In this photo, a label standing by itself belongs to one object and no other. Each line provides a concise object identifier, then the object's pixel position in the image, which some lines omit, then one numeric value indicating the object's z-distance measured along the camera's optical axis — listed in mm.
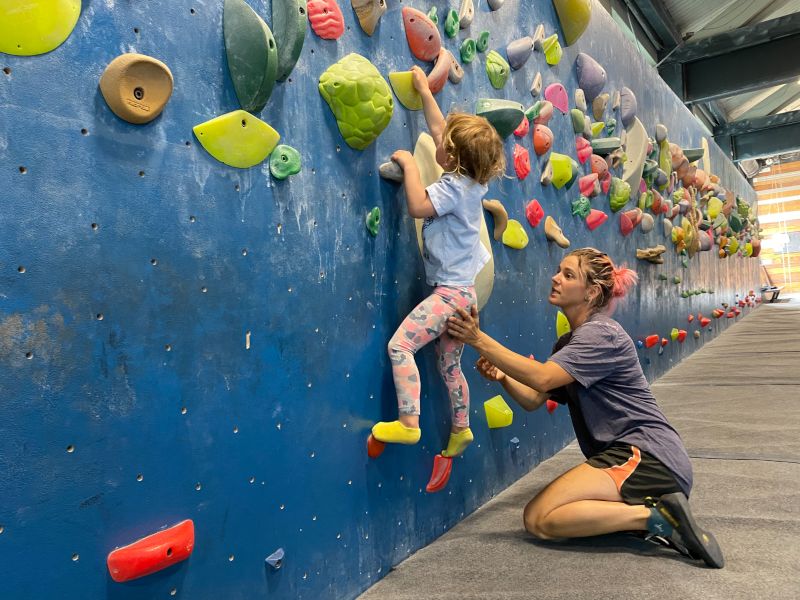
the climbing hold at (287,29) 1240
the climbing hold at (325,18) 1368
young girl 1520
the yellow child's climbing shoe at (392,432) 1508
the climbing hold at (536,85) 2469
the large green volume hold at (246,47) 1138
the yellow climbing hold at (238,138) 1119
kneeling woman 1608
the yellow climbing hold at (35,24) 834
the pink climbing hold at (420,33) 1682
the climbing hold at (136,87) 944
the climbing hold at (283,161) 1257
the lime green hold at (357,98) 1399
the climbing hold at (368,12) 1498
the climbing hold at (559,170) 2568
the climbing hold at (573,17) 2760
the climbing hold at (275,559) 1218
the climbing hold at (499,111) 1990
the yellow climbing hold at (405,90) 1636
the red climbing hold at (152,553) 935
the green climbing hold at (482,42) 2090
